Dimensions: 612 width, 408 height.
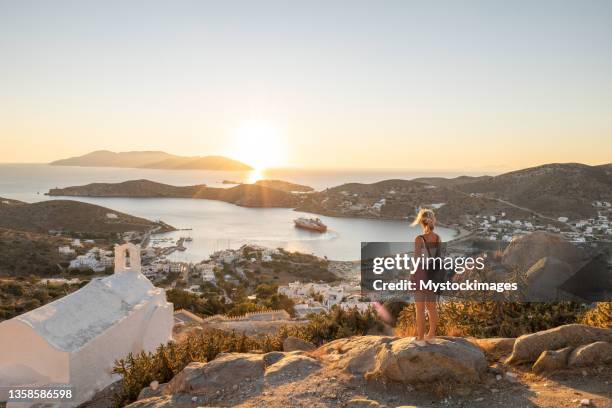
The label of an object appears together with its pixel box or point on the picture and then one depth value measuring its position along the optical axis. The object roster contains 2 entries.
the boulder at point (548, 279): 6.23
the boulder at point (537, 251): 6.68
